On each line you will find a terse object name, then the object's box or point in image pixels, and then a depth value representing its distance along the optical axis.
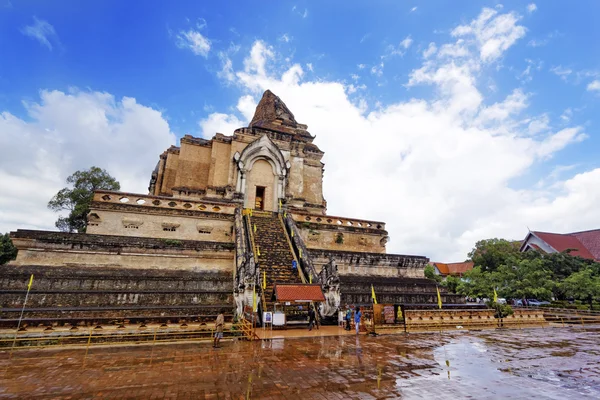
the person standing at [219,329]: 10.18
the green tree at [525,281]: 25.34
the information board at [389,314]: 13.62
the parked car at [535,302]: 27.62
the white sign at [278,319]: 12.82
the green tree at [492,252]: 42.50
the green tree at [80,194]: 29.98
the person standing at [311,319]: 12.95
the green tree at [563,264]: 30.25
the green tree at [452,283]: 35.96
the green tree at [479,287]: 26.91
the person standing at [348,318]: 13.59
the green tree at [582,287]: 24.39
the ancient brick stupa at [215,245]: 13.11
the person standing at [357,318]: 13.03
